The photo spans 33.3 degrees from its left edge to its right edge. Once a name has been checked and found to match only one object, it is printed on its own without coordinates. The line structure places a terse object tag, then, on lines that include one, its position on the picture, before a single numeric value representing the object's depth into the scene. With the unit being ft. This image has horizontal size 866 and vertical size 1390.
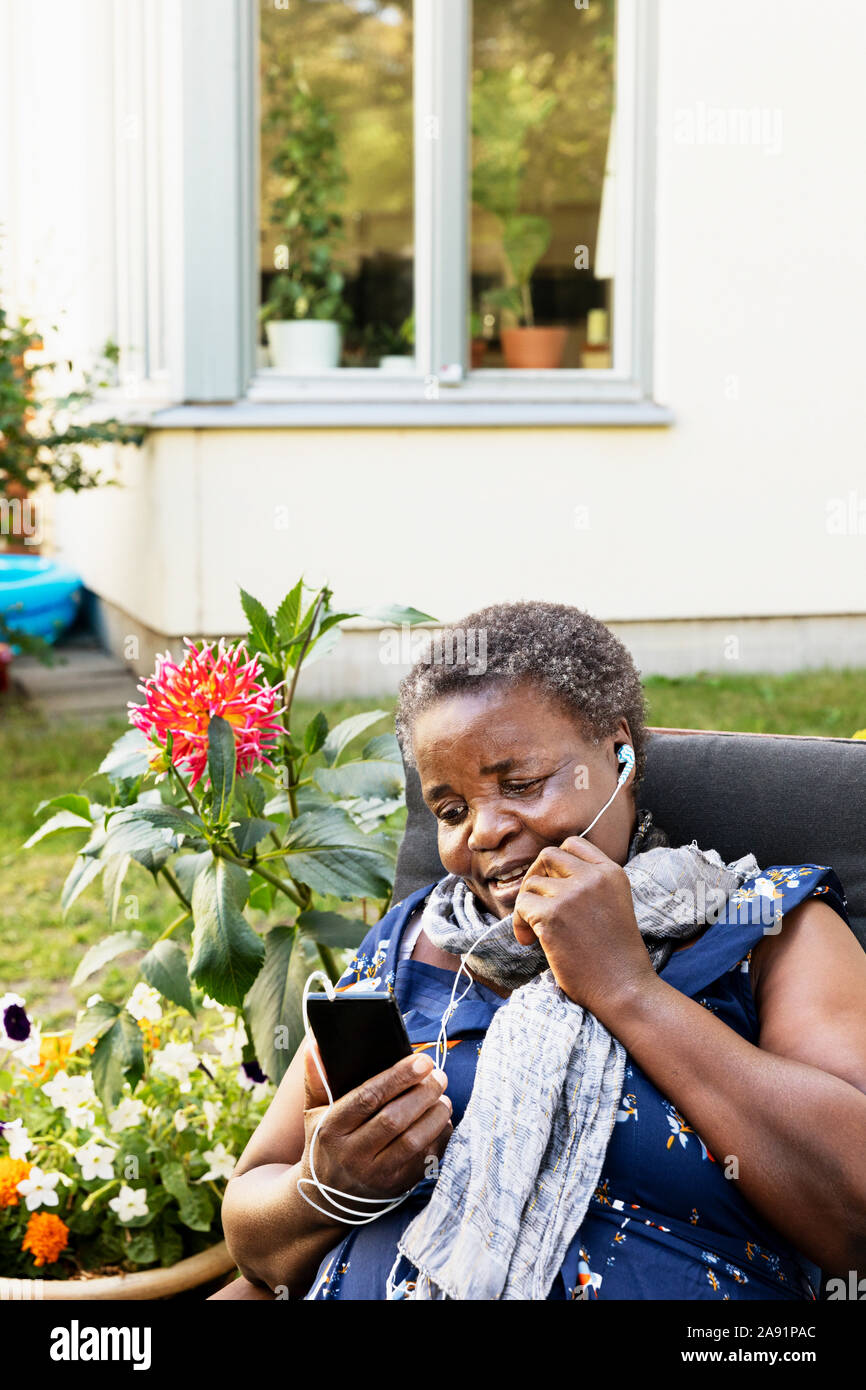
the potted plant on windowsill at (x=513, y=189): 23.63
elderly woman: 5.21
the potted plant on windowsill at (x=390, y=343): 23.44
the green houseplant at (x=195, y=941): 7.16
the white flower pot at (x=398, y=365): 23.26
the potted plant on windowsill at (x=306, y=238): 22.89
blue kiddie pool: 25.77
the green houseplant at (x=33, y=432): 19.71
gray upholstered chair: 6.99
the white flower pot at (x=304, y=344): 22.80
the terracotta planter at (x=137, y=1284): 7.53
